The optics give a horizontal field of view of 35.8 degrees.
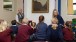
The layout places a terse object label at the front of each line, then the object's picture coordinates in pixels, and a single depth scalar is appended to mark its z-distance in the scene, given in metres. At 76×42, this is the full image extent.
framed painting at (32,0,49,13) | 4.60
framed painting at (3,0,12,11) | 5.15
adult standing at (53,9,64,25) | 3.76
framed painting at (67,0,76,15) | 4.68
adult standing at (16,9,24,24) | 4.51
